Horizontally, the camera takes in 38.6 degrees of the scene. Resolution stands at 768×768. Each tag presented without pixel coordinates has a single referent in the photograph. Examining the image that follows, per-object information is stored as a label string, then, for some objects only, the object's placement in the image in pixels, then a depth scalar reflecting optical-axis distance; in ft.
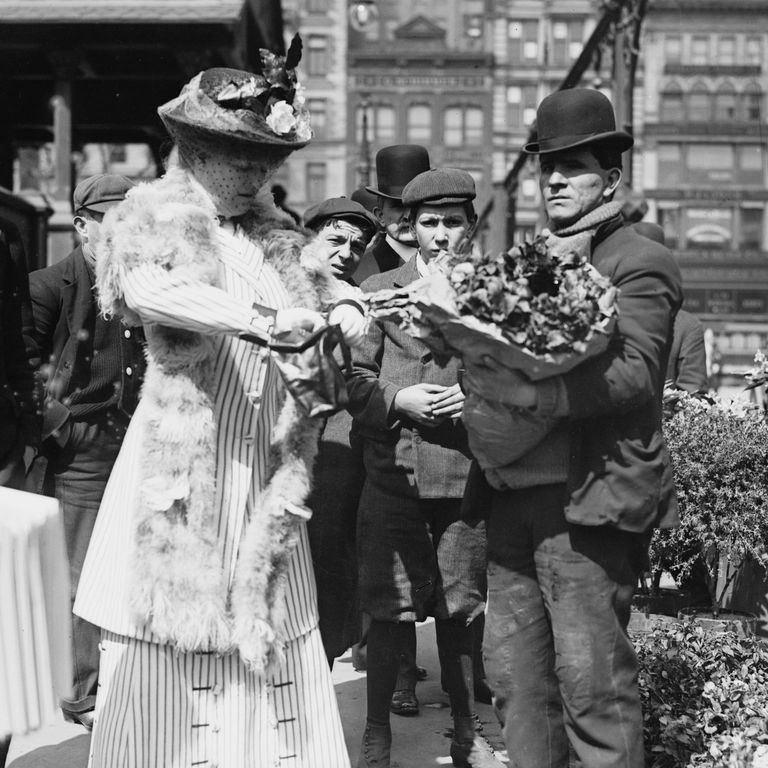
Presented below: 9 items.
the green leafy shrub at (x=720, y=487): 17.28
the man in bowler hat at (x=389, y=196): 19.15
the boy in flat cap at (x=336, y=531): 14.64
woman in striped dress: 9.44
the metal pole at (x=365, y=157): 60.59
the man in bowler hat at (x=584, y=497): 9.56
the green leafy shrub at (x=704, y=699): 12.01
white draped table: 8.13
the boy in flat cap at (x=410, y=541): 13.28
